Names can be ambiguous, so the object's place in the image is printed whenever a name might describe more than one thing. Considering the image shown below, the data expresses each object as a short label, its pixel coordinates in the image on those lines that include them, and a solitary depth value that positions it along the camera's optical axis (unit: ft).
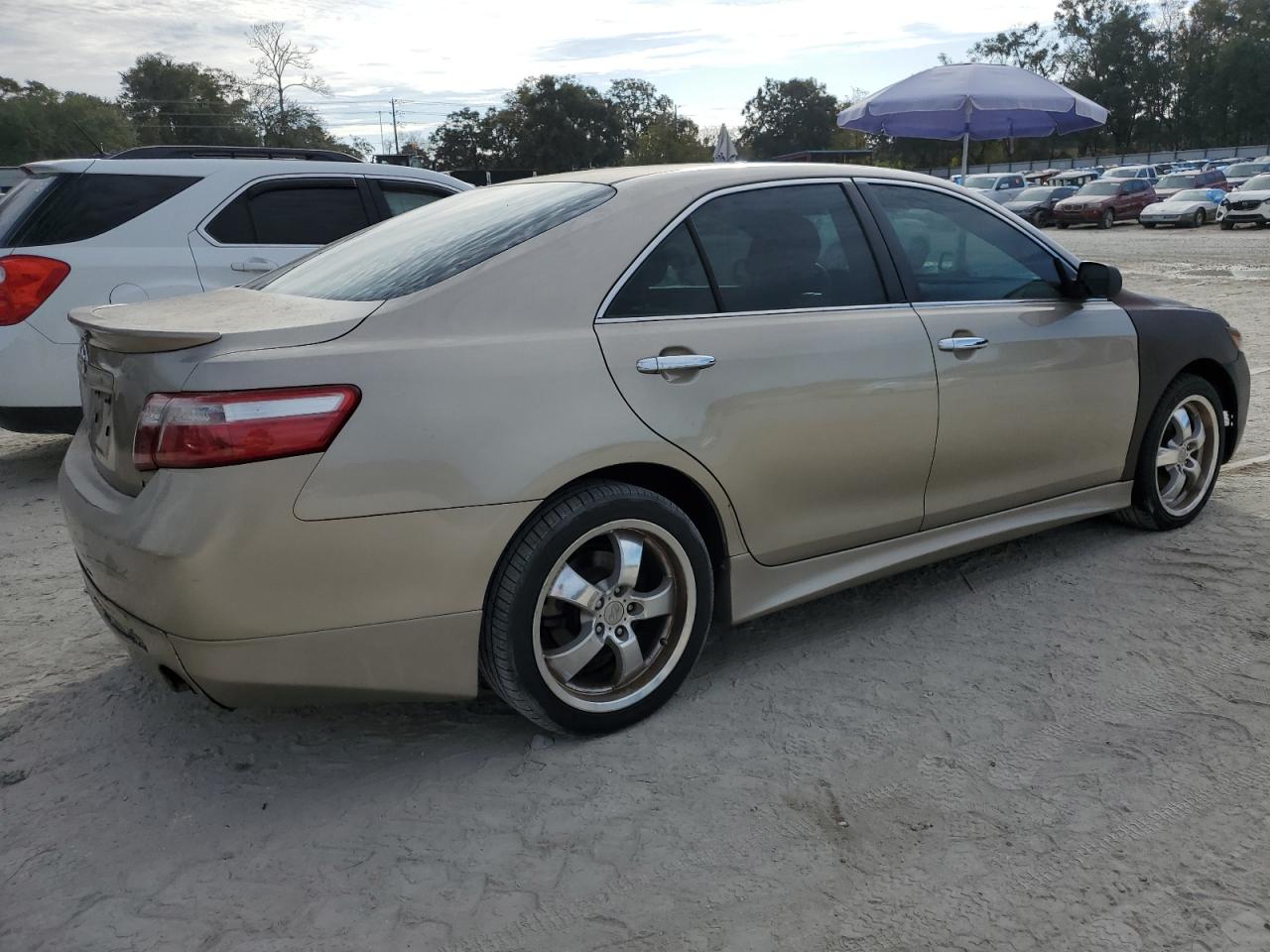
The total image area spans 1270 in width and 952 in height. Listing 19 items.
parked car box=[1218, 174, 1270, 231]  91.50
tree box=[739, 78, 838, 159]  338.34
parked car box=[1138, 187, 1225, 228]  100.37
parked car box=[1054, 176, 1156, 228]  107.24
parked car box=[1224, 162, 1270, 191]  119.75
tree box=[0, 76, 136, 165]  246.06
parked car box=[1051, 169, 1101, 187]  145.69
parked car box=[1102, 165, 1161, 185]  126.67
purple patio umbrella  44.65
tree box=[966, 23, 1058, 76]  329.31
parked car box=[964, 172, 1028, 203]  133.75
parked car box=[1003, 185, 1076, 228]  113.50
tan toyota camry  8.27
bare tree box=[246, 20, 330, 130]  232.53
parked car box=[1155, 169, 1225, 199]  120.26
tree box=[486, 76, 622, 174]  254.47
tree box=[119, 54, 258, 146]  309.63
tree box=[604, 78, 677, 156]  270.87
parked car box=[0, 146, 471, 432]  18.12
